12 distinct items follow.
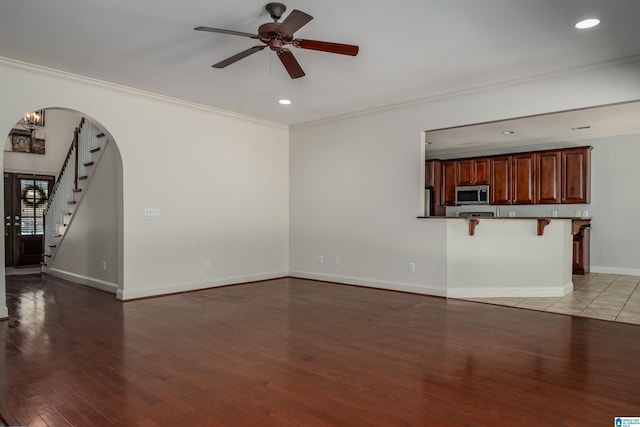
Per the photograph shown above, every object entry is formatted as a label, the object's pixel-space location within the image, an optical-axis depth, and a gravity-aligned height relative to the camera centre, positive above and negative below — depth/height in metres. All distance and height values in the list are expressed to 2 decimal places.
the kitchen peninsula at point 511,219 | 5.19 -0.09
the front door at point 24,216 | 8.48 -0.14
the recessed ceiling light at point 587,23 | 3.26 +1.58
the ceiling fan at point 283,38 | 2.88 +1.34
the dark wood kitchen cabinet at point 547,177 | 7.51 +0.68
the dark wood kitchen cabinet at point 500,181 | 8.05 +0.65
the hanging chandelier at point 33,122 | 8.49 +1.90
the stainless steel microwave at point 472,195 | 8.30 +0.37
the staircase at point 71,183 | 6.26 +0.48
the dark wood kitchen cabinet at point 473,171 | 8.32 +0.89
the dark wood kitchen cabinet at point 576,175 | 7.27 +0.70
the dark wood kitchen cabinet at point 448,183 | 8.80 +0.64
